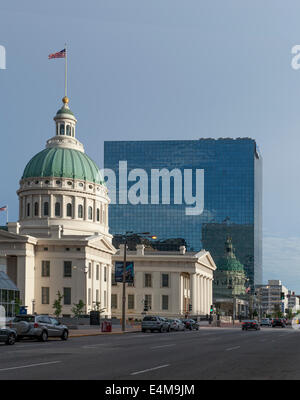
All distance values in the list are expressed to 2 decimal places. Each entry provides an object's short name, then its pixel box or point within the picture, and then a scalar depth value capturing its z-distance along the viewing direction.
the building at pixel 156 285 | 134.25
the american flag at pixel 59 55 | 102.88
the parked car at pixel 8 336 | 35.19
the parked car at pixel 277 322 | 105.74
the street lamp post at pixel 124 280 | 67.89
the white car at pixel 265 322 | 116.26
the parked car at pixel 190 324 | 80.69
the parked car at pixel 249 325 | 80.25
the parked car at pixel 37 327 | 41.91
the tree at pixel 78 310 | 94.43
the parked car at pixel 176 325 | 71.88
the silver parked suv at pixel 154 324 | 67.69
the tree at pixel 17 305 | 81.69
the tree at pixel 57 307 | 94.31
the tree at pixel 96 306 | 104.54
